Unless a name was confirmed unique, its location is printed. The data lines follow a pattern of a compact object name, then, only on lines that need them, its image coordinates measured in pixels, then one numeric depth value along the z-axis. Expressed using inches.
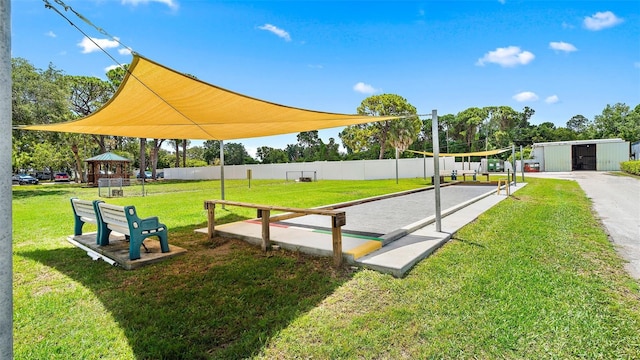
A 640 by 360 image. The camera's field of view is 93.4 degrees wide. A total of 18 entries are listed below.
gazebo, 876.0
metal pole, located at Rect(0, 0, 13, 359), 49.5
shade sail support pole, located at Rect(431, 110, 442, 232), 199.6
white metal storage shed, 1268.5
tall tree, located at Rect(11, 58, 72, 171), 610.5
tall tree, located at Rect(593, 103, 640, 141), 1617.0
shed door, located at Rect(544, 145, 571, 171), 1375.5
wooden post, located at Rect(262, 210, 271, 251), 176.2
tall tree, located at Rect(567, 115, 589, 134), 2778.1
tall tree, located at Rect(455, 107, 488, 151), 1878.7
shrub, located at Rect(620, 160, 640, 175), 880.7
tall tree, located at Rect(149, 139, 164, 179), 1203.3
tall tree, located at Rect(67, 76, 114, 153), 1051.3
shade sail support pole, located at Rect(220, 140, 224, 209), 320.3
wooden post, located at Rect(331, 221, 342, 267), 150.2
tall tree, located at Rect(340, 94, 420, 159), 1321.4
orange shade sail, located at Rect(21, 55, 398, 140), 144.4
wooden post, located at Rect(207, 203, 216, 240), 207.8
